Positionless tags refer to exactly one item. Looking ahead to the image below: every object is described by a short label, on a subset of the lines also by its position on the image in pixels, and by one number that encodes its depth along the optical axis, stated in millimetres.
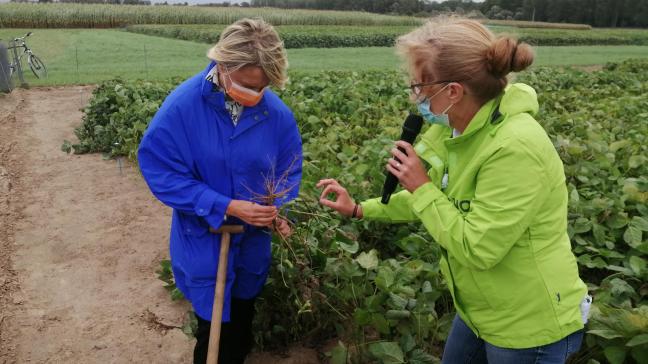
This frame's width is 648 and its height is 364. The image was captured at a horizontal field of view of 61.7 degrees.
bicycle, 14666
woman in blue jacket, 2201
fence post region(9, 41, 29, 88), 13070
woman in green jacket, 1500
